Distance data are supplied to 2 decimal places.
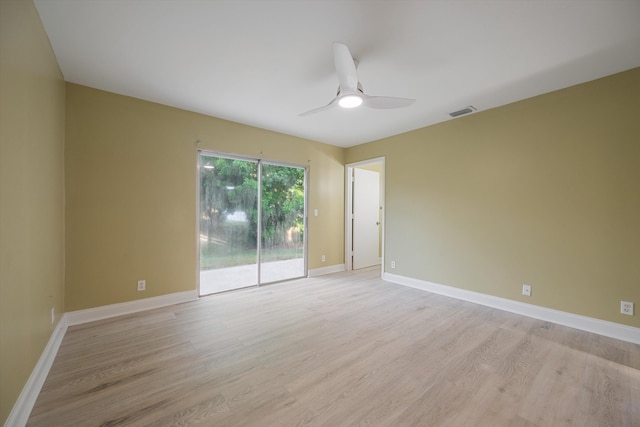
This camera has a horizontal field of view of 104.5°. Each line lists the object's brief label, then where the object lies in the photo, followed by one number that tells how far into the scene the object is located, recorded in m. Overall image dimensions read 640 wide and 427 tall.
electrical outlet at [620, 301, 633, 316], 2.37
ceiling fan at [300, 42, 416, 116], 1.82
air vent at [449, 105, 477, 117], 3.23
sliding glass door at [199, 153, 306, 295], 3.61
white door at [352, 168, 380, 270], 5.35
